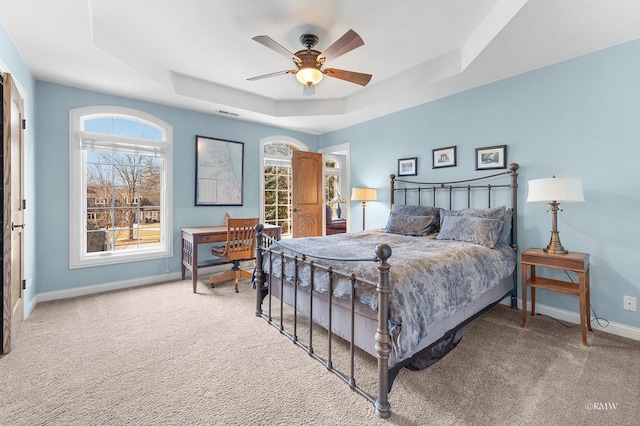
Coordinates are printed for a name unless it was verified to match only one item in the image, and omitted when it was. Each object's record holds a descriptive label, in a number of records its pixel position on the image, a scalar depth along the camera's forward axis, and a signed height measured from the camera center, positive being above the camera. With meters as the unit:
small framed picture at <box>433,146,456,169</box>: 3.85 +0.75
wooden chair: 3.84 -0.50
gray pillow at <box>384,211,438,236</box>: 3.54 -0.17
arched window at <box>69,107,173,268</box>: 3.65 +0.32
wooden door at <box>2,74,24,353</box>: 2.21 -0.05
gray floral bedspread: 1.70 -0.47
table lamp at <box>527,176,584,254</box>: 2.51 +0.16
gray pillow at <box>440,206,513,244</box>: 3.11 -0.04
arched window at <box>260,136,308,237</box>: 5.77 +0.59
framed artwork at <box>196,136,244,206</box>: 4.59 +0.63
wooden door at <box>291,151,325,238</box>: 5.44 +0.33
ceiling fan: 2.42 +1.41
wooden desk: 3.77 -0.40
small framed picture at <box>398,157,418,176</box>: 4.31 +0.69
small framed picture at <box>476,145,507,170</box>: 3.38 +0.66
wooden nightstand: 2.42 -0.60
